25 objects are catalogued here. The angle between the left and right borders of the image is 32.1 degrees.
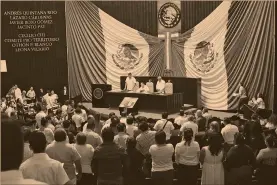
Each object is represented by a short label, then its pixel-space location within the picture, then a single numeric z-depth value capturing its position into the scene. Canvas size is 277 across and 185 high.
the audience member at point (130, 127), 7.39
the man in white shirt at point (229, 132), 7.15
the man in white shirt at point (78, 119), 9.36
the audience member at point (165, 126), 8.09
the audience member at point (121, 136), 6.50
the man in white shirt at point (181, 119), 8.79
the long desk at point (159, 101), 14.20
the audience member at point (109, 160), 4.99
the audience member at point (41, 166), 3.11
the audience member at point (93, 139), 6.29
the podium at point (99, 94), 15.93
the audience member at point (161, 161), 5.48
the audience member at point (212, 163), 5.47
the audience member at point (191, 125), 7.55
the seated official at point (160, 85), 14.77
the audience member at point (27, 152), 8.10
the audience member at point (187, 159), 5.86
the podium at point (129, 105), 14.25
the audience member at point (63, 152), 4.86
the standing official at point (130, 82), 15.59
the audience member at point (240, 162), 5.51
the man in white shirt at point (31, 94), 16.42
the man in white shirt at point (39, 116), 9.72
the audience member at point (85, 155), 5.61
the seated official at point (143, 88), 14.81
